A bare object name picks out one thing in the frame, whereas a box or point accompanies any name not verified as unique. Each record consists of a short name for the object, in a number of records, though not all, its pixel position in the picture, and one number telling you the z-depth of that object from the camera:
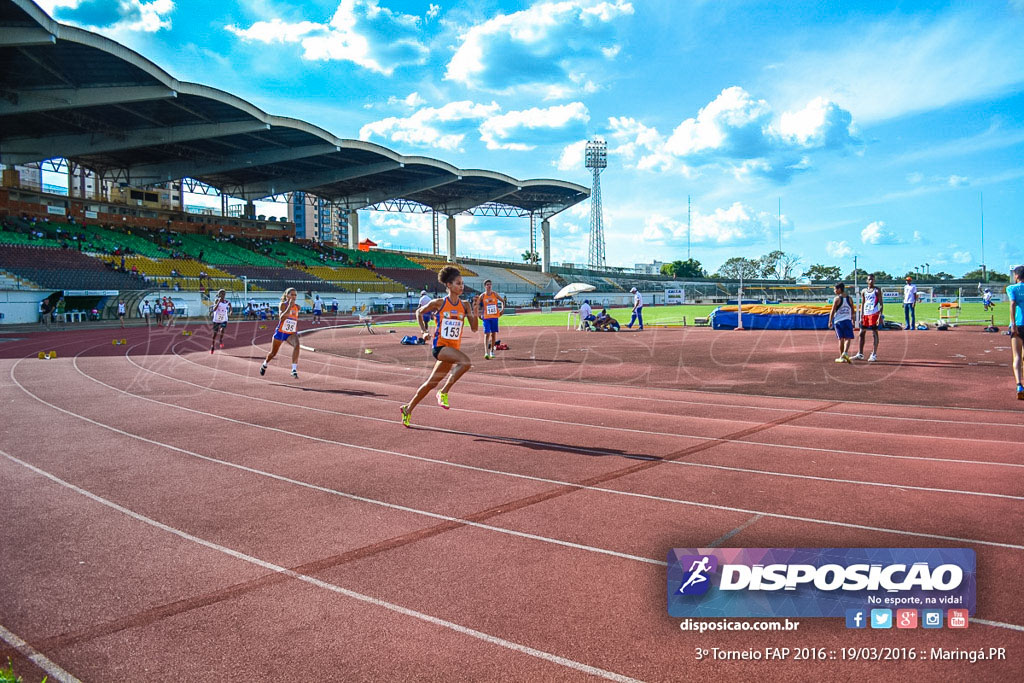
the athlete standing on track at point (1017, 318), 9.59
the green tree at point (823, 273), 124.74
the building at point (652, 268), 149.34
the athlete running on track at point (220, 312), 21.44
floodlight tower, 105.19
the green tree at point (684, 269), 139.25
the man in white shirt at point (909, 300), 21.89
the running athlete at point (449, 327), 8.42
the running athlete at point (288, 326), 14.22
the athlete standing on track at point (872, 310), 14.83
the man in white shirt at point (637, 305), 27.48
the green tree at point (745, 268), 145.88
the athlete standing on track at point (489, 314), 17.91
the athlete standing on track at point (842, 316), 14.52
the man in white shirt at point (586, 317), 28.11
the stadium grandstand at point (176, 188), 37.62
